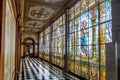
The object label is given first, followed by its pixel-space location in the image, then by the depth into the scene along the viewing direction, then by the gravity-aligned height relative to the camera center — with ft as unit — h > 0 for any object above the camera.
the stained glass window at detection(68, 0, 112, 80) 12.77 +1.01
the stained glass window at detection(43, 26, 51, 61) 37.46 -0.21
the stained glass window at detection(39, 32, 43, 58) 48.43 -1.06
